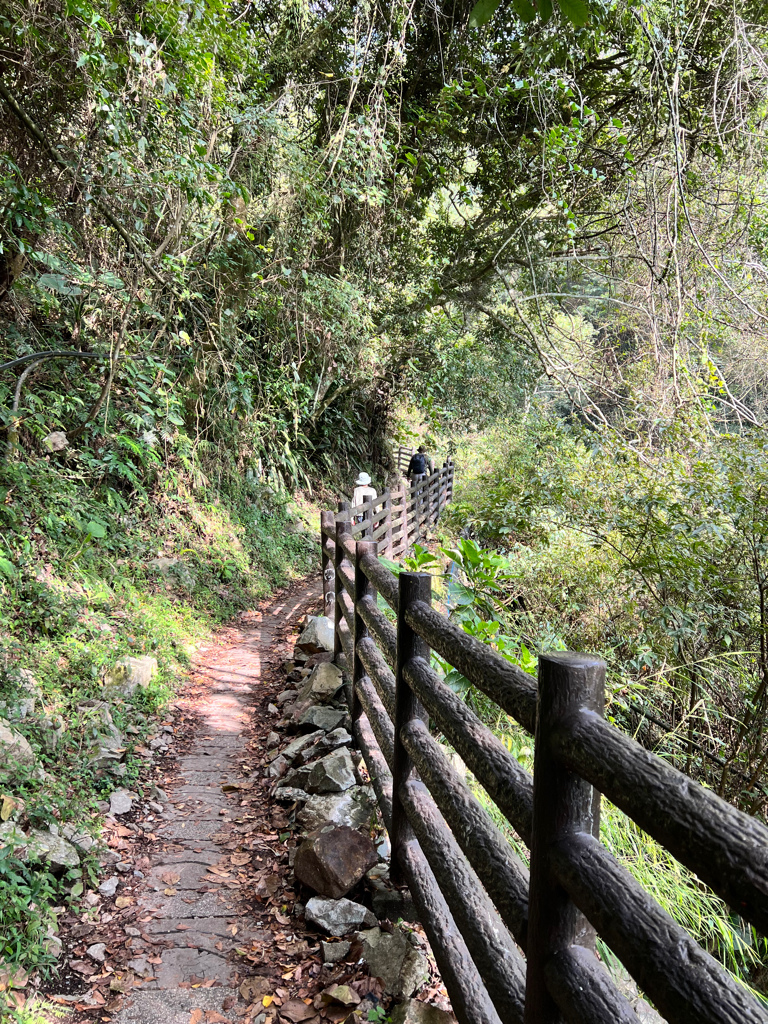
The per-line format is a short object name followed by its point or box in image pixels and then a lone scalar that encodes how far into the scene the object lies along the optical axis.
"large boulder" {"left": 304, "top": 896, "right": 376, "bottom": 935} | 2.77
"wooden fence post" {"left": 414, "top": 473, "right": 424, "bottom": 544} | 12.16
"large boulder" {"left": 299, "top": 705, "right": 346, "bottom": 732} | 4.49
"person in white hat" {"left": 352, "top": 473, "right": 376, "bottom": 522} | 9.73
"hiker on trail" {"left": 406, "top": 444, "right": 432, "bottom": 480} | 14.45
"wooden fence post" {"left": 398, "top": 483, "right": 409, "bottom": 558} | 10.96
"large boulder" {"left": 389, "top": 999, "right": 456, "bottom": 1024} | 2.12
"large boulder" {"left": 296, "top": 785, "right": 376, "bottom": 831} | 3.34
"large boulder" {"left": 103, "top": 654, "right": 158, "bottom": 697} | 4.95
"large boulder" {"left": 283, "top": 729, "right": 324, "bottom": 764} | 4.30
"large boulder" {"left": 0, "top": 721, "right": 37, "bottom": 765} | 3.44
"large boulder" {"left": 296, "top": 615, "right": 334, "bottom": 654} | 5.94
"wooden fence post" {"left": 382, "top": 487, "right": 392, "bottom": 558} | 9.89
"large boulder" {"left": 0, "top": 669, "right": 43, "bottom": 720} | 3.89
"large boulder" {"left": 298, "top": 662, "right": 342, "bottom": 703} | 4.84
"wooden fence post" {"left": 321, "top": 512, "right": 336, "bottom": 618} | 6.60
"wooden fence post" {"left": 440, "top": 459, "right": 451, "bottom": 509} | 16.80
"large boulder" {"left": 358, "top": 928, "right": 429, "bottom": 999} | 2.35
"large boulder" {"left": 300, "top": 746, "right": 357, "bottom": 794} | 3.63
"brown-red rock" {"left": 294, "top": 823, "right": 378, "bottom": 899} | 2.87
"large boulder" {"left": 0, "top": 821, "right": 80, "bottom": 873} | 2.94
